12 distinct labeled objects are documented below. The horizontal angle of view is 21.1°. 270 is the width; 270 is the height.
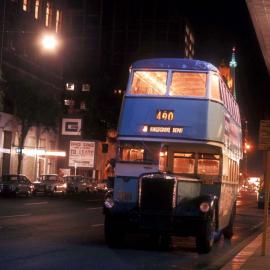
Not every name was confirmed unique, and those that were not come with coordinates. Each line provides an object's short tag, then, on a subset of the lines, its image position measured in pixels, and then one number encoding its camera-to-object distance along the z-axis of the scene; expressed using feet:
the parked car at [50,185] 178.50
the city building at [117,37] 414.17
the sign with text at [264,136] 53.21
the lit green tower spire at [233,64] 379.04
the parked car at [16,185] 159.84
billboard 217.15
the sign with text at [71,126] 203.62
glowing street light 115.94
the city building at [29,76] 199.11
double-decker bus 56.34
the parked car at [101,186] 232.65
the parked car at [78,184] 202.69
